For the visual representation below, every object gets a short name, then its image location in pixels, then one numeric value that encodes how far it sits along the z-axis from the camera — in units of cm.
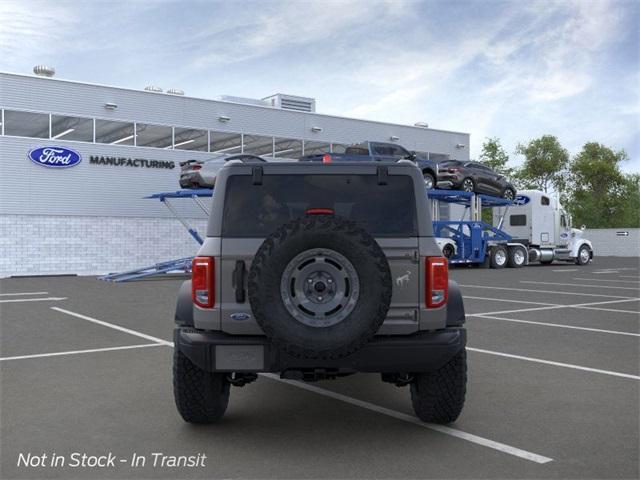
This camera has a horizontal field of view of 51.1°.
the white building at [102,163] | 2591
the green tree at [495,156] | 7012
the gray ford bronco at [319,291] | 421
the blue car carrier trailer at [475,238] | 2830
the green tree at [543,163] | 7094
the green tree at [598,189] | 6950
